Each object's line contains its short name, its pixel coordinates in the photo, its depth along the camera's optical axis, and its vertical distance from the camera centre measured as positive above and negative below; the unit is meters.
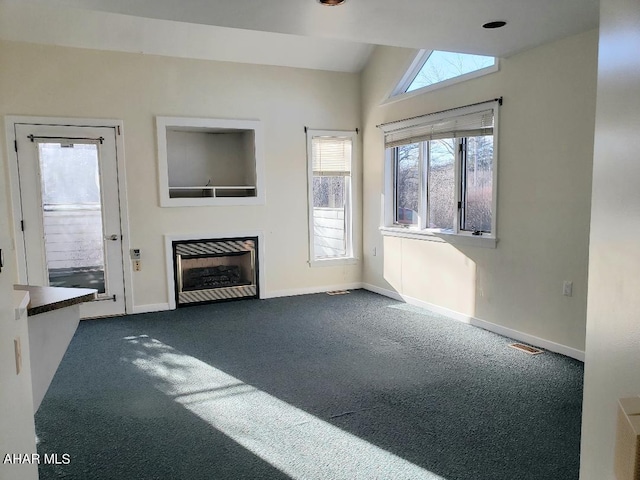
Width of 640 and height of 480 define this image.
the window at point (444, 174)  4.39 +0.26
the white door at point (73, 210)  4.82 -0.07
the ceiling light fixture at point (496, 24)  3.25 +1.24
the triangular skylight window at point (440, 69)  4.43 +1.36
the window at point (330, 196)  6.15 +0.05
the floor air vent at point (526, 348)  3.80 -1.29
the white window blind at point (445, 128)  4.32 +0.73
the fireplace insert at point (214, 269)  5.53 -0.85
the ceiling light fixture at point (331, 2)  2.92 +1.26
